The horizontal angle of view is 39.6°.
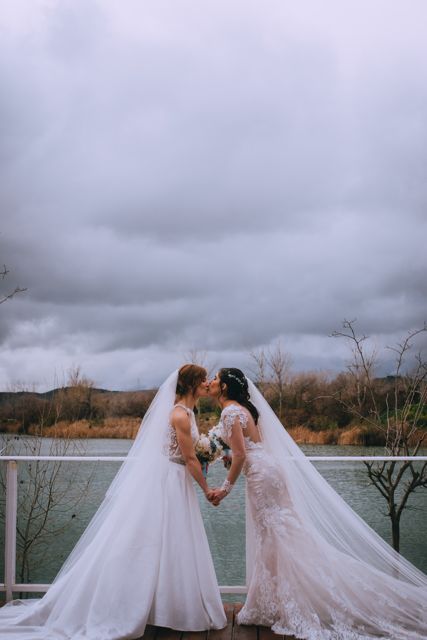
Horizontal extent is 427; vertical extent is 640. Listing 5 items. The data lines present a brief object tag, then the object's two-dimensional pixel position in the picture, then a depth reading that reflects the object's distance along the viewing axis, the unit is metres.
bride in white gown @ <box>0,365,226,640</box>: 2.96
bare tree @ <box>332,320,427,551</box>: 3.93
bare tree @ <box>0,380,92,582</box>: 3.91
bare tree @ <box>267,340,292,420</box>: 14.24
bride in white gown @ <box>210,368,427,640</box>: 2.93
